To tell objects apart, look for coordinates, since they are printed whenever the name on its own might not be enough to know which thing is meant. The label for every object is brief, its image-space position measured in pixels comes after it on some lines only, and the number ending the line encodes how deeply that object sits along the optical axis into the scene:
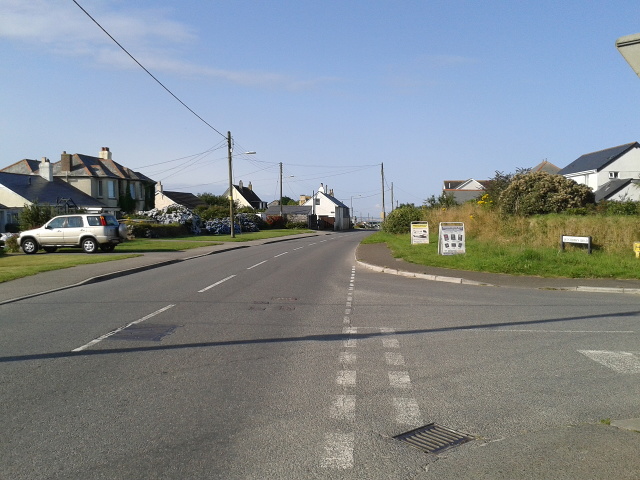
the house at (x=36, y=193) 45.98
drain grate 4.53
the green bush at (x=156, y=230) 41.65
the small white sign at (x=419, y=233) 27.84
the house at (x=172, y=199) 86.31
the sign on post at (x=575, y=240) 19.41
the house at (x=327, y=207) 99.62
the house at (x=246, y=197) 104.93
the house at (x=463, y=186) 75.69
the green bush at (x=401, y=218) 42.50
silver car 26.83
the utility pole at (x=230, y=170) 42.03
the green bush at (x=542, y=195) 31.98
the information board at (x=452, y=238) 21.69
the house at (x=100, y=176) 58.28
